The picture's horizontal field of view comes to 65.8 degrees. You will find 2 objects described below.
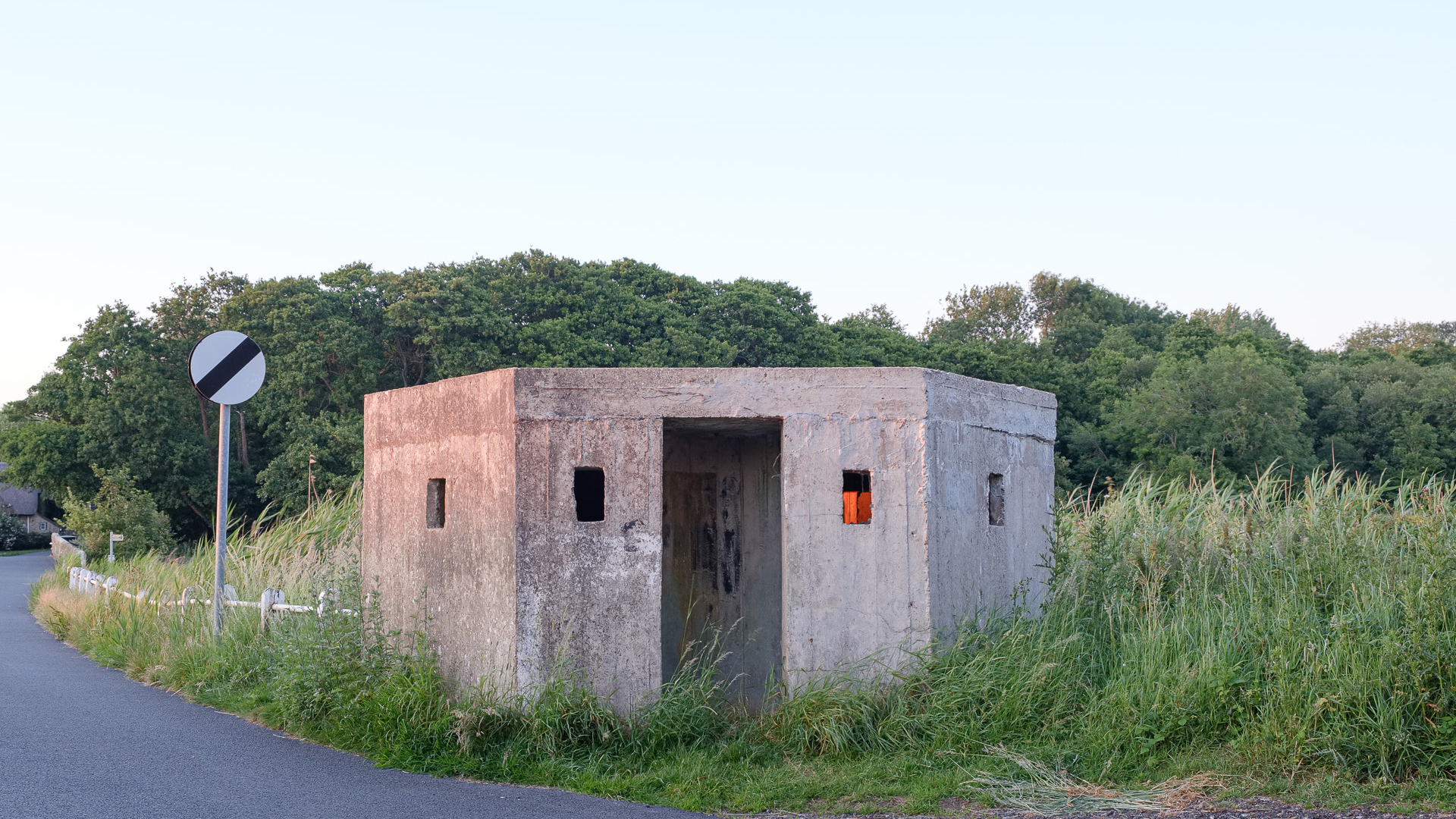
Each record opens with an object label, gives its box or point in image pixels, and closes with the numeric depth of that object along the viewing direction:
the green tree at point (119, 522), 23.92
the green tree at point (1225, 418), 33.31
